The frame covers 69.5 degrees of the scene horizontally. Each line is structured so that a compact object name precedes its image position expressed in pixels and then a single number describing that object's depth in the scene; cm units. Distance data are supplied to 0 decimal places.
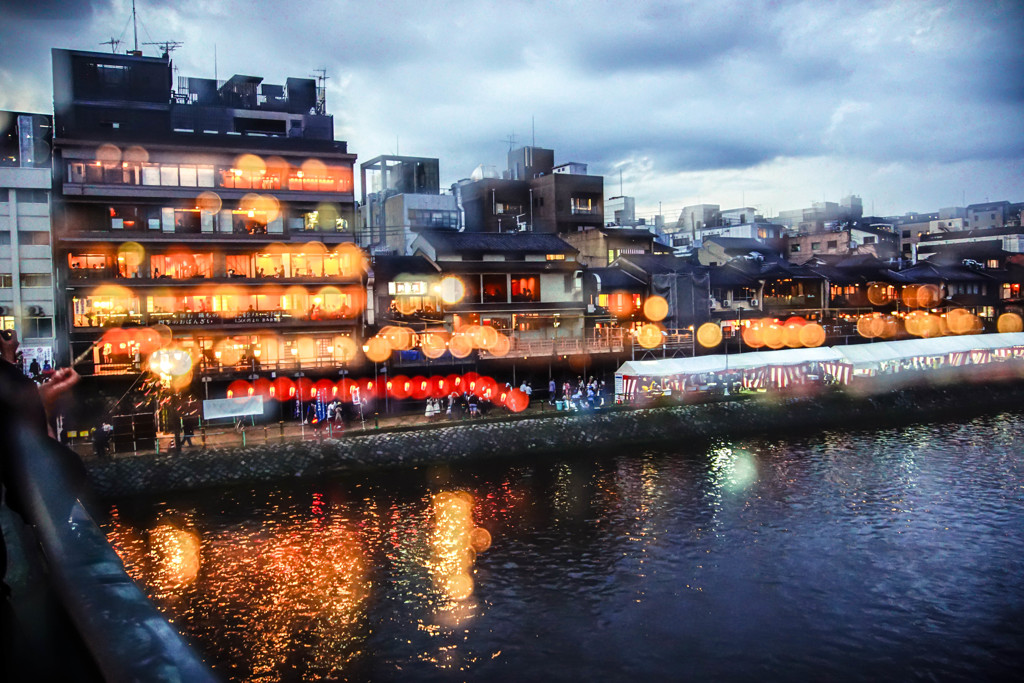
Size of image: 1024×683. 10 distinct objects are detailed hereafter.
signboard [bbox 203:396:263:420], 3894
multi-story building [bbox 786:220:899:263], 9675
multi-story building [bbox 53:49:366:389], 4475
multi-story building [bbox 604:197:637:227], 9894
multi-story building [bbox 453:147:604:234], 8412
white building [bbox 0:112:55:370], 4981
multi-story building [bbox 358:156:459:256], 7081
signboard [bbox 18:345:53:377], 4449
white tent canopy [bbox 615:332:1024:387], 4938
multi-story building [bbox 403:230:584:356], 5431
